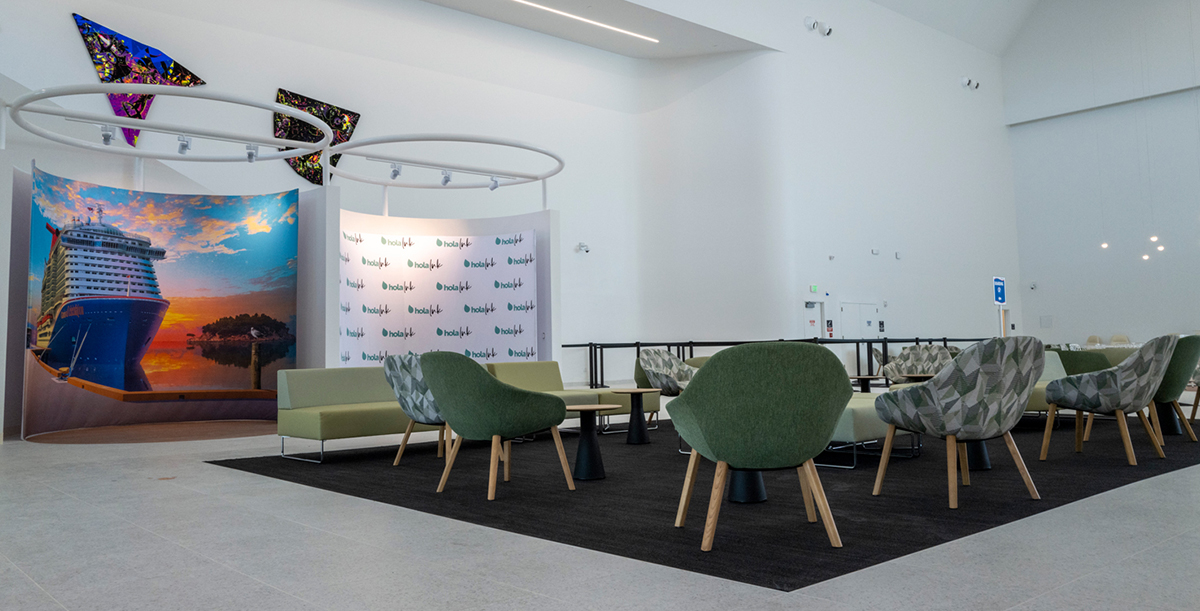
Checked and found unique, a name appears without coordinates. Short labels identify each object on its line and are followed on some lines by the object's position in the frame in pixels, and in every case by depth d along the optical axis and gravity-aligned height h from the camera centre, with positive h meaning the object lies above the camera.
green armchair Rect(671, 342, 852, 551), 2.68 -0.27
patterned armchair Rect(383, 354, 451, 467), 4.51 -0.33
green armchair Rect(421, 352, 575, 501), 3.88 -0.37
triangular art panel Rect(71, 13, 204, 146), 9.66 +3.44
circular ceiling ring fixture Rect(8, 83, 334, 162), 6.24 +1.89
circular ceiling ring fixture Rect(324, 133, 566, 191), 7.83 +1.92
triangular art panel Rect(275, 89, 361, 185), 11.42 +3.01
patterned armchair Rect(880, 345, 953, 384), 8.04 -0.38
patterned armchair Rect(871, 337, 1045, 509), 3.27 -0.31
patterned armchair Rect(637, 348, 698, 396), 6.68 -0.36
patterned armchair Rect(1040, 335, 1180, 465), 4.35 -0.37
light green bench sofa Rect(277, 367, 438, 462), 5.23 -0.51
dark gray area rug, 2.61 -0.77
